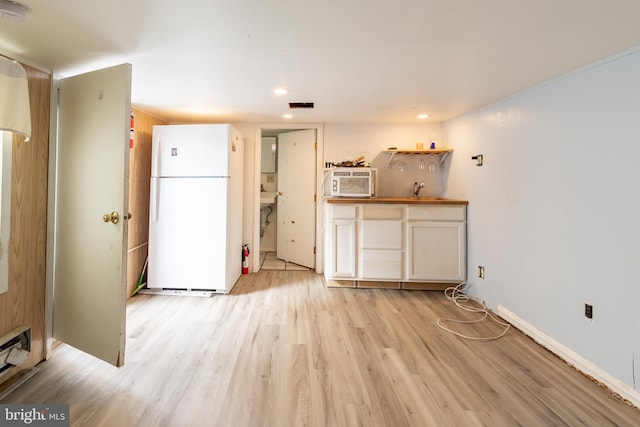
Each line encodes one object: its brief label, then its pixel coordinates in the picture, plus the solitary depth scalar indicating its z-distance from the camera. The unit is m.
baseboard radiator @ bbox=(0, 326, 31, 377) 1.47
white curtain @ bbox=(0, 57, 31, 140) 1.40
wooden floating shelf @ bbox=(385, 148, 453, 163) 3.27
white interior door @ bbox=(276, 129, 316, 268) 3.71
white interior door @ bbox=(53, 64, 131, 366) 1.56
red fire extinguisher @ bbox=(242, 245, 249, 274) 3.52
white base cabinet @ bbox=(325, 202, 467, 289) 2.98
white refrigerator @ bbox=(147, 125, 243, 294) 2.80
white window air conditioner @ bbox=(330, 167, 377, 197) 3.12
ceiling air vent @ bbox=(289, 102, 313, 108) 2.68
